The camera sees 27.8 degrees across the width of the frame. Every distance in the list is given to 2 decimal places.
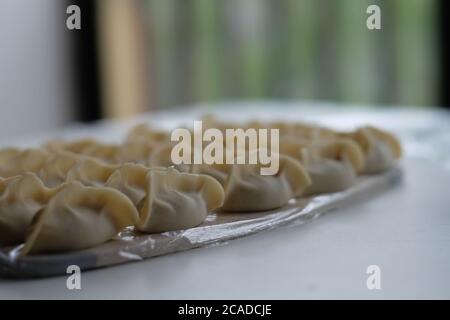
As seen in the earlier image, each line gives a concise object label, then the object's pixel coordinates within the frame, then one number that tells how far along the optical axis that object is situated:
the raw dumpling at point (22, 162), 0.64
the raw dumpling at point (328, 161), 0.64
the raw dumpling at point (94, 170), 0.60
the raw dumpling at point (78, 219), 0.50
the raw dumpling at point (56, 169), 0.61
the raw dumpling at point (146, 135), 0.75
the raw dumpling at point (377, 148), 0.70
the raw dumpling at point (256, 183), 0.59
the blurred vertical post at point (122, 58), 1.98
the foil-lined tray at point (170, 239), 0.50
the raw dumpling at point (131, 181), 0.56
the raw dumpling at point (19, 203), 0.52
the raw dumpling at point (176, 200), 0.54
